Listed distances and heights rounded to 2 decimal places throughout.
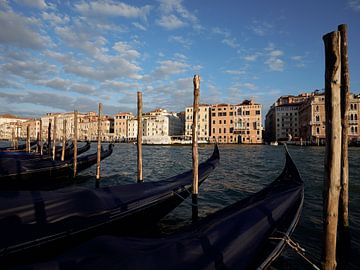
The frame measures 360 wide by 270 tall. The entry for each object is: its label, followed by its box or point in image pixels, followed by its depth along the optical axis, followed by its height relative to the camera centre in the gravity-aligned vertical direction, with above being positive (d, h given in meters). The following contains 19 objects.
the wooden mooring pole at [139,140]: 6.57 -0.09
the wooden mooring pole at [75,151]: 9.65 -0.58
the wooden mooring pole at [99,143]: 7.83 -0.24
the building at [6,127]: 87.07 +3.22
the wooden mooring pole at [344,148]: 3.22 -0.14
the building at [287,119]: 55.00 +4.15
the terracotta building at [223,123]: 52.84 +3.16
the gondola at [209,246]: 1.82 -0.95
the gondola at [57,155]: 11.61 -0.98
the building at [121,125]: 67.44 +3.20
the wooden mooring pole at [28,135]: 15.59 +0.07
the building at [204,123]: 55.06 +3.15
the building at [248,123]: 50.72 +2.98
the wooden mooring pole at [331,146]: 2.20 -0.07
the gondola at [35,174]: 7.71 -1.33
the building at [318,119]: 39.31 +3.17
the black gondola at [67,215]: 2.68 -1.06
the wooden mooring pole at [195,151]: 4.55 -0.26
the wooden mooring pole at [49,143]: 14.98 -0.42
